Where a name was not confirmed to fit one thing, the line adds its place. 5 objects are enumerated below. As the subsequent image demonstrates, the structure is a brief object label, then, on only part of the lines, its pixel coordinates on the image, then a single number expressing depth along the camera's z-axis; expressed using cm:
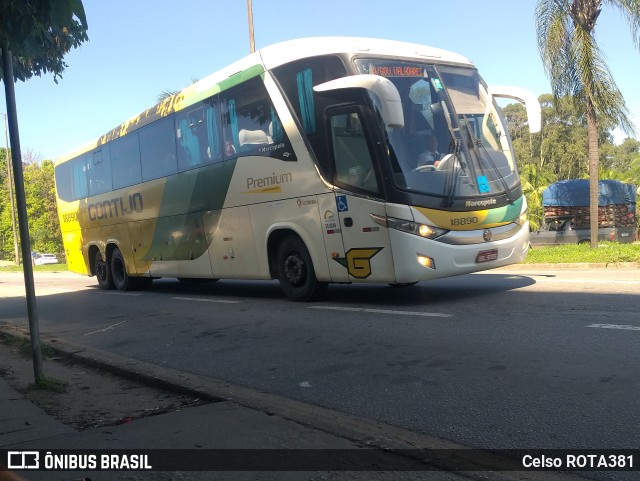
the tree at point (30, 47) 401
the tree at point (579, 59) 1633
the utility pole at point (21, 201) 515
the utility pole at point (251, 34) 2075
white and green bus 801
